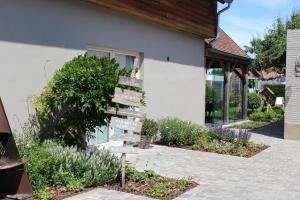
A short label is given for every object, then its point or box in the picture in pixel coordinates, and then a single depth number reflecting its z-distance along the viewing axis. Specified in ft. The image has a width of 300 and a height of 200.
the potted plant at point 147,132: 35.96
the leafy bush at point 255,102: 82.64
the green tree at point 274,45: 110.32
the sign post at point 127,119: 23.16
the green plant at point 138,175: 23.97
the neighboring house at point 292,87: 45.55
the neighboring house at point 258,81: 117.68
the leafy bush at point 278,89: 108.37
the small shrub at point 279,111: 76.34
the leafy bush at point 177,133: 38.42
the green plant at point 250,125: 57.47
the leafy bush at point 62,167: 21.53
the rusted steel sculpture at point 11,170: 20.03
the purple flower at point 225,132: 39.11
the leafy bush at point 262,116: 68.90
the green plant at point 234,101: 63.46
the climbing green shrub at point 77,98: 24.45
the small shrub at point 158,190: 21.63
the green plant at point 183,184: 23.08
